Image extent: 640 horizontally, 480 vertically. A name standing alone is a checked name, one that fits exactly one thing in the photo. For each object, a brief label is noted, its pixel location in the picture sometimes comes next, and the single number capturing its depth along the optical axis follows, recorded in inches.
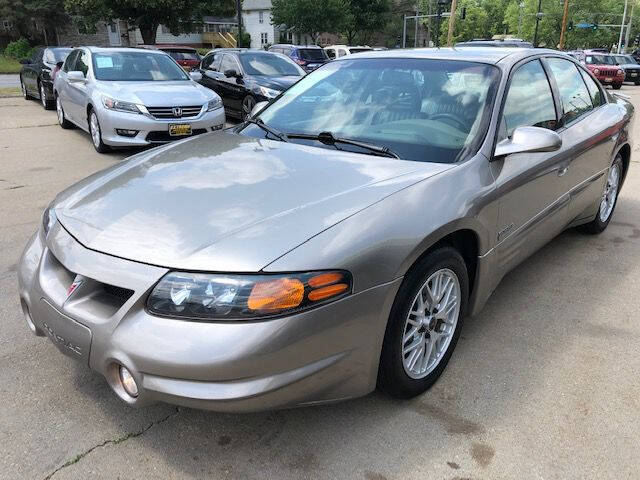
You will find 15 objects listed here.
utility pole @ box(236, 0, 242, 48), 1015.7
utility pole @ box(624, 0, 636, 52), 2328.5
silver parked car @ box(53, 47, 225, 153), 300.0
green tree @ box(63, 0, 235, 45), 1285.7
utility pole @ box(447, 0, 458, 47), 1191.6
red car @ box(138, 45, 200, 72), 846.5
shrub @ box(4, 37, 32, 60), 1658.5
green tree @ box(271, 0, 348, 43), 1715.1
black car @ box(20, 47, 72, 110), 483.5
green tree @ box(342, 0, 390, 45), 1921.8
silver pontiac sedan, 77.4
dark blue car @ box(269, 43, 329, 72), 756.8
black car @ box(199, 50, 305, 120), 428.5
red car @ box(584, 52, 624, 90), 998.4
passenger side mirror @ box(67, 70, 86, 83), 334.6
